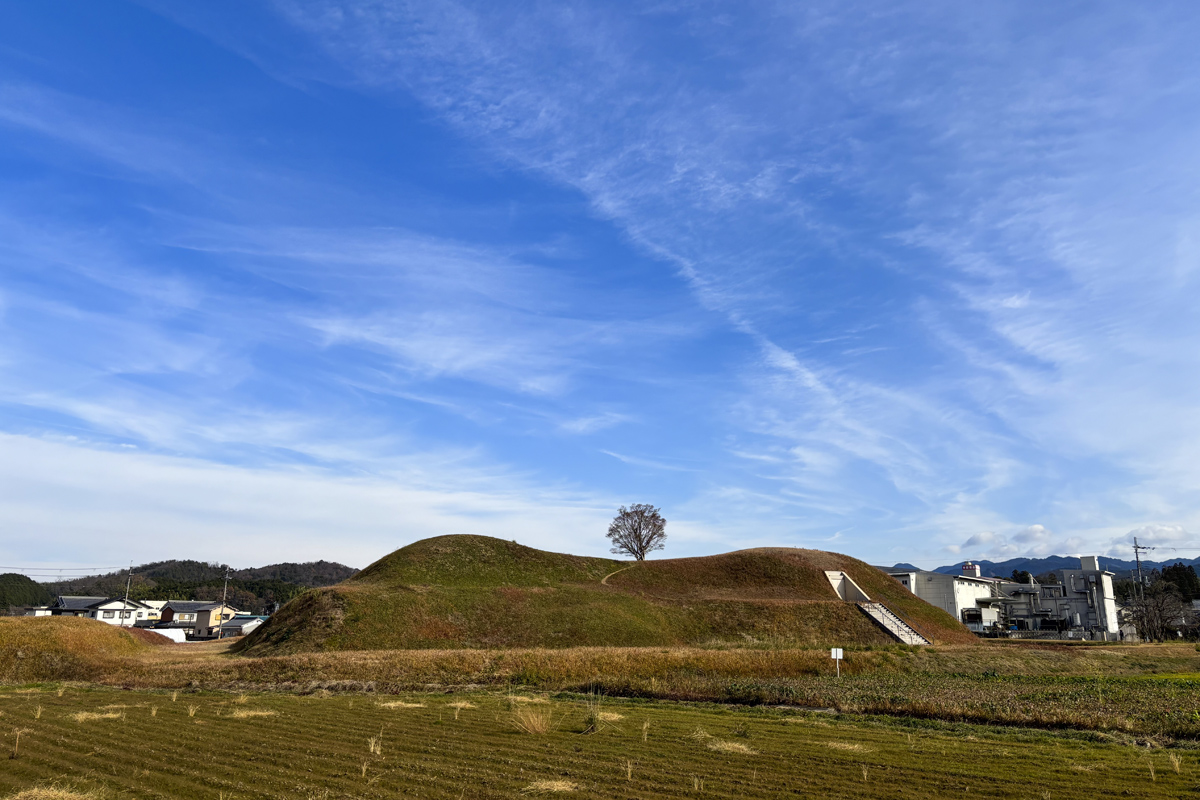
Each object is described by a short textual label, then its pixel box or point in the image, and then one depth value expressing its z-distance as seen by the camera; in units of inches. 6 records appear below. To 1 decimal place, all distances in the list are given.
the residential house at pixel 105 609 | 5265.8
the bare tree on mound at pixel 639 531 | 4623.5
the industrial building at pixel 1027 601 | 4252.0
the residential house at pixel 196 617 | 4836.6
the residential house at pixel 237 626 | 4726.1
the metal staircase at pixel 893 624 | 2613.2
